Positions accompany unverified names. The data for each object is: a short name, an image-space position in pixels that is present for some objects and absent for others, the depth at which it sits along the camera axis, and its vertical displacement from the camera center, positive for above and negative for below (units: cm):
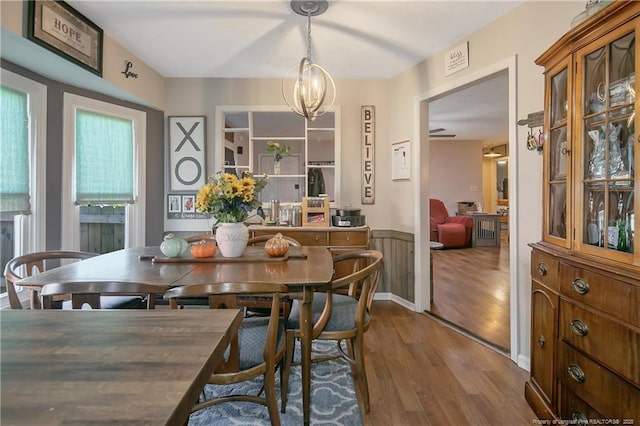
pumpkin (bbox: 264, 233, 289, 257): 207 -23
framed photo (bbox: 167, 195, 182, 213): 384 +10
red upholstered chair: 724 -33
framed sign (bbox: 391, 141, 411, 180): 354 +59
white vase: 205 -17
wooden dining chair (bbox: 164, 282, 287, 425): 122 -59
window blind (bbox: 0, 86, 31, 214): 232 +45
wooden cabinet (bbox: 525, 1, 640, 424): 125 -9
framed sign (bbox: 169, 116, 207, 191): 380 +72
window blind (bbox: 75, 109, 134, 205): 298 +53
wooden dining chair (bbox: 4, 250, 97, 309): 163 -31
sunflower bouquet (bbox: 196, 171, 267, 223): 199 +9
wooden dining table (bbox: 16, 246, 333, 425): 152 -32
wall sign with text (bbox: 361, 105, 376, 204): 383 +72
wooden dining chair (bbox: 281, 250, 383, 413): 170 -62
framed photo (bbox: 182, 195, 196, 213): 384 +11
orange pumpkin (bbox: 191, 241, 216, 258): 204 -24
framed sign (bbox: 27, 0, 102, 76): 206 +128
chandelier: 235 +102
